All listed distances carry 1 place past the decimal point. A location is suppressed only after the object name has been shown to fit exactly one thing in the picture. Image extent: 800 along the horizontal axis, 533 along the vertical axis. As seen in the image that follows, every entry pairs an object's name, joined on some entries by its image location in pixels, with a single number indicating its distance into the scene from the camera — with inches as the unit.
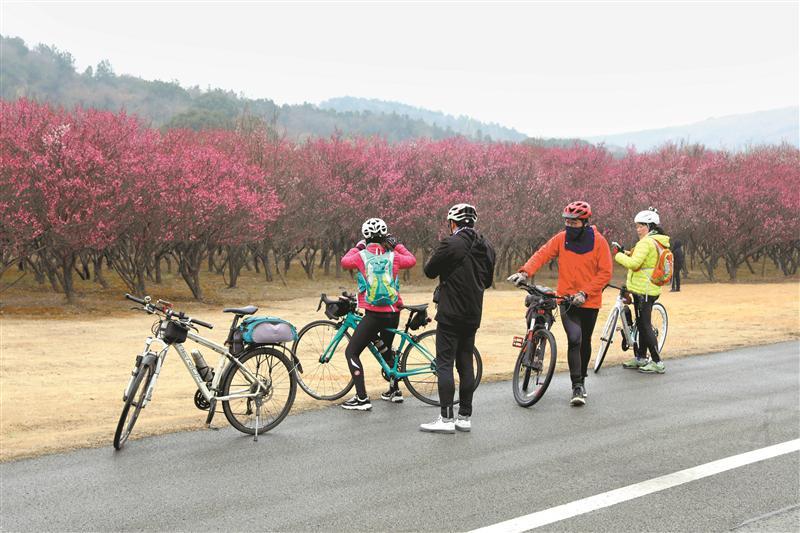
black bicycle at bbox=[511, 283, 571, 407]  339.9
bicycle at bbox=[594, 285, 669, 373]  431.0
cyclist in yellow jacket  426.3
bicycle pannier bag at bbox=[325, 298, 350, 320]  339.0
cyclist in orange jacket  343.9
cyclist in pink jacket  317.1
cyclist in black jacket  288.8
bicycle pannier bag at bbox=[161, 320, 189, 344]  272.2
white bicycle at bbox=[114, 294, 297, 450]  266.8
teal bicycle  335.3
